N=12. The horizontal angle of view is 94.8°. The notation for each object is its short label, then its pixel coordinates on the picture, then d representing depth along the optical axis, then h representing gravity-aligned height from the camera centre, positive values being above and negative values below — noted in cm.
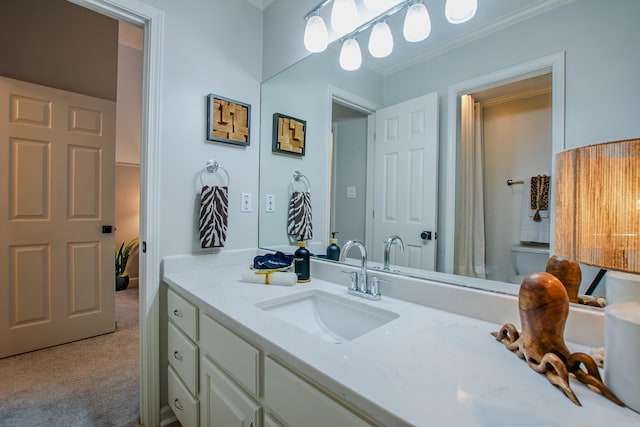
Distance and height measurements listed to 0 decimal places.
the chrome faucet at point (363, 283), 116 -29
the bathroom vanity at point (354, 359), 52 -34
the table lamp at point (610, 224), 45 -1
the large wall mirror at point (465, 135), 83 +28
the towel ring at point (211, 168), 163 +24
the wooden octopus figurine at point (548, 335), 58 -27
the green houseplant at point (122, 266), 362 -70
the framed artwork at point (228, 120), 163 +53
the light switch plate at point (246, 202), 180 +6
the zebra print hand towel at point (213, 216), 158 -3
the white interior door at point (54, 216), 212 -5
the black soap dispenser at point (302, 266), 143 -26
